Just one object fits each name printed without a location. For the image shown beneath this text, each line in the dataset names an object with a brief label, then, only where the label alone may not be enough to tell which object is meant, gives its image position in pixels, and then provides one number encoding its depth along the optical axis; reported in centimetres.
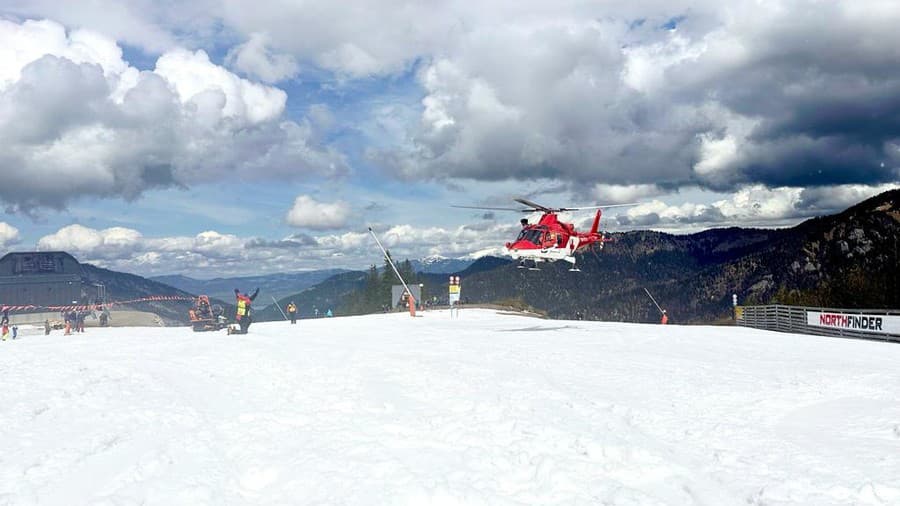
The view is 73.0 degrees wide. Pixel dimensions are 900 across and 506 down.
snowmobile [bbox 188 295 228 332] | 3644
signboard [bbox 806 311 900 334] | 2492
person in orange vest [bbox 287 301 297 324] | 4053
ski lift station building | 12850
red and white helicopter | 3372
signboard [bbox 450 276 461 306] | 4731
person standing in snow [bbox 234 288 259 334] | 2983
